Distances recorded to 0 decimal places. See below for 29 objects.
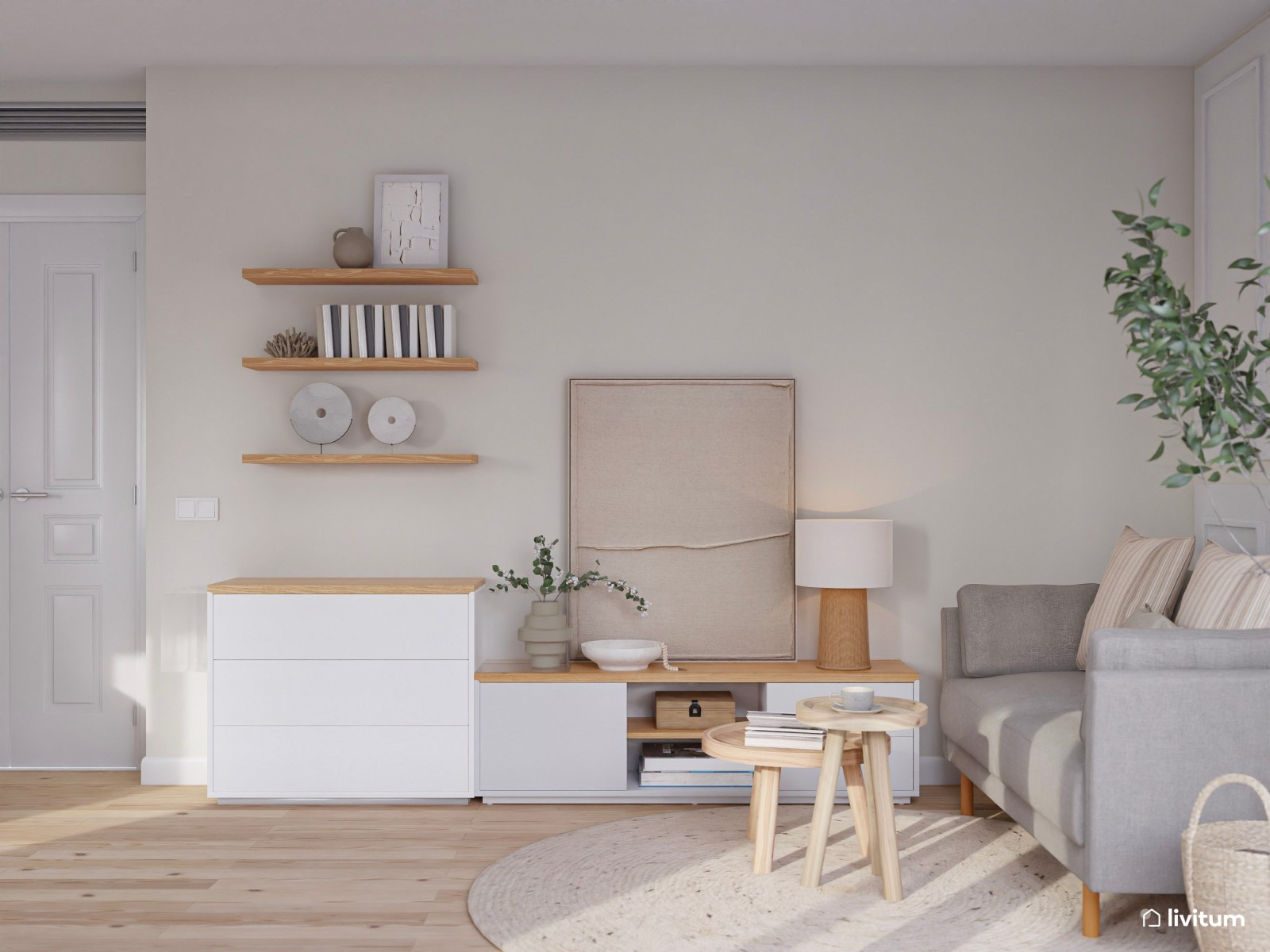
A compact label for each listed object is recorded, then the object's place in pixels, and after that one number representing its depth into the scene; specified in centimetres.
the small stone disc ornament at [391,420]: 398
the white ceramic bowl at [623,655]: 375
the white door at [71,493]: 426
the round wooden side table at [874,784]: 276
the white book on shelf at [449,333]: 394
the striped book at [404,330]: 395
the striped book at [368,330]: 394
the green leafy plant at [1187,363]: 204
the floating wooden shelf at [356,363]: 387
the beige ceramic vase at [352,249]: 391
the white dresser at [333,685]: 364
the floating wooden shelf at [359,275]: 385
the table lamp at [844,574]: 371
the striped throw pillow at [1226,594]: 270
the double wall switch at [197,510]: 404
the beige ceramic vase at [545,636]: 379
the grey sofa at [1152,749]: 236
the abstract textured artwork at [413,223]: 400
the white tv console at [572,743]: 369
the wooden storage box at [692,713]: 379
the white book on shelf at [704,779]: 370
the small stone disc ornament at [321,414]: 397
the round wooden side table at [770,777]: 296
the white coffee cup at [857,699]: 288
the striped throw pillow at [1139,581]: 326
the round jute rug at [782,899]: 254
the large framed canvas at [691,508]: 399
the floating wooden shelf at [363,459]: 387
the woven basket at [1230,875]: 208
